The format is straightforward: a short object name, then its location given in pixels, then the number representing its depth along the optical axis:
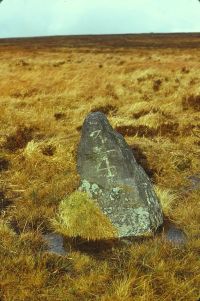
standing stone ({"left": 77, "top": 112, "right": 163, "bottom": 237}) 6.46
